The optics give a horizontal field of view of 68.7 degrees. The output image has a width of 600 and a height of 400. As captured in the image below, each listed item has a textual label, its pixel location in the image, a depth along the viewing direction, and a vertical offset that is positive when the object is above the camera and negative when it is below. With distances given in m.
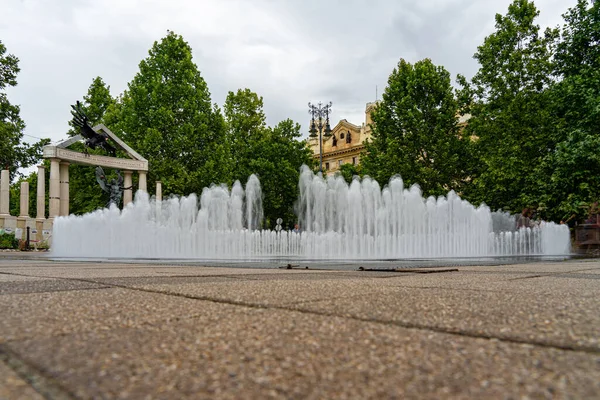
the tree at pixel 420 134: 25.58 +5.36
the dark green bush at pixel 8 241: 19.92 -0.75
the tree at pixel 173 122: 27.62 +6.57
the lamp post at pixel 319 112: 27.56 +7.08
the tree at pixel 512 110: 21.09 +5.63
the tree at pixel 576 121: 16.56 +4.07
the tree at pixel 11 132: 25.75 +5.51
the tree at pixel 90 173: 29.32 +3.54
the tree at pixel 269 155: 32.66 +5.24
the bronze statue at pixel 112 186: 25.01 +2.18
